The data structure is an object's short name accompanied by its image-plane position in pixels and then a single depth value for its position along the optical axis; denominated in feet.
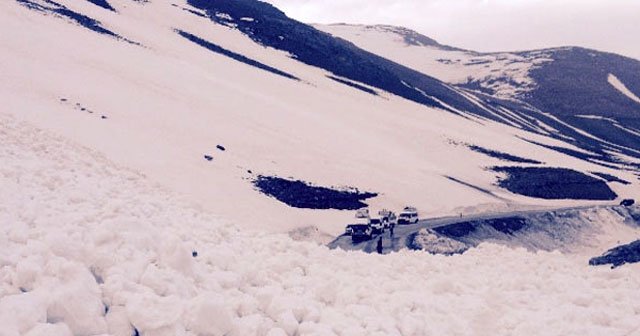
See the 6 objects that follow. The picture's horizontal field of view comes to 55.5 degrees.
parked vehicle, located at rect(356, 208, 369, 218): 131.03
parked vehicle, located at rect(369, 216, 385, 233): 127.85
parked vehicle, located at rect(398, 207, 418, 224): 142.82
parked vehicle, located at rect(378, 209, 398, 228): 133.77
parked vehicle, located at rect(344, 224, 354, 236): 122.61
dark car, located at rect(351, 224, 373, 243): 118.62
